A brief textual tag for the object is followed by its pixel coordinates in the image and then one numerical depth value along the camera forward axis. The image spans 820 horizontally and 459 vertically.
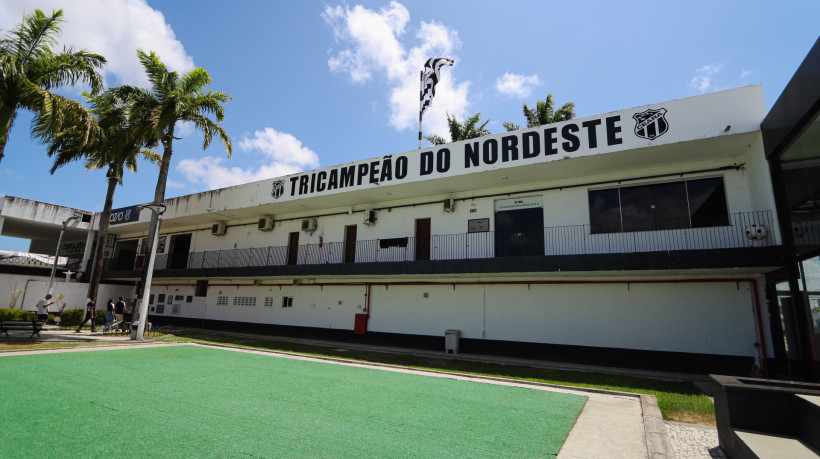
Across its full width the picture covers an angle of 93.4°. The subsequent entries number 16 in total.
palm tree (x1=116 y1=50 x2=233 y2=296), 15.45
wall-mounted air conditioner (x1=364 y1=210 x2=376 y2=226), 16.98
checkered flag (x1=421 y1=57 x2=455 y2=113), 20.89
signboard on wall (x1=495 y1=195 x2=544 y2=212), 13.84
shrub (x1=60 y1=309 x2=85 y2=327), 18.23
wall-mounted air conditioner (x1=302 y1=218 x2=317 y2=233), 18.75
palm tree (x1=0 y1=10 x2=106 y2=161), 12.63
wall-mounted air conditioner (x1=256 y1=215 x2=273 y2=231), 20.28
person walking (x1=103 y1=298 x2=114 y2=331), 16.89
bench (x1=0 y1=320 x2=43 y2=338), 12.56
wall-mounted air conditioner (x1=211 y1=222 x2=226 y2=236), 22.06
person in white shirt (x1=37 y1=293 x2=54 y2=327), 16.02
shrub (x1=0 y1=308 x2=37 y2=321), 17.83
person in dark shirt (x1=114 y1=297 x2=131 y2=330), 22.00
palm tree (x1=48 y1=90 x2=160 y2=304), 15.81
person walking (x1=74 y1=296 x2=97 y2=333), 16.65
